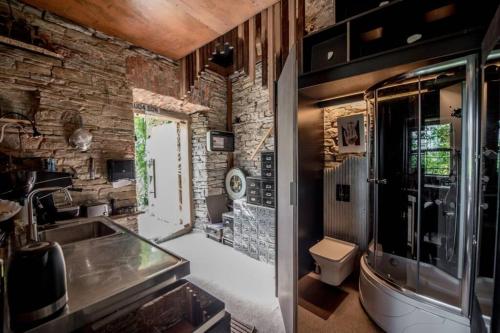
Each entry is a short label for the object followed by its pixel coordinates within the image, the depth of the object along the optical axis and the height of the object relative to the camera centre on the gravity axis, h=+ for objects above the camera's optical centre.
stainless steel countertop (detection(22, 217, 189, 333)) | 0.72 -0.52
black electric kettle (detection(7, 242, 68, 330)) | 0.63 -0.40
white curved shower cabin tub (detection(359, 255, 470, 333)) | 1.36 -1.11
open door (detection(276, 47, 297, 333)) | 1.34 -0.24
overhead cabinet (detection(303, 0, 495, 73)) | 1.43 +1.05
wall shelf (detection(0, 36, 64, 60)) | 1.68 +1.04
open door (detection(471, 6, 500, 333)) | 1.13 -0.13
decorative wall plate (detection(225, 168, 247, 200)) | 3.59 -0.43
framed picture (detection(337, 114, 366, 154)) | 2.30 +0.29
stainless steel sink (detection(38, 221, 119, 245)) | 1.52 -0.56
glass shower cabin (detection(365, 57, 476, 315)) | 1.45 -0.22
